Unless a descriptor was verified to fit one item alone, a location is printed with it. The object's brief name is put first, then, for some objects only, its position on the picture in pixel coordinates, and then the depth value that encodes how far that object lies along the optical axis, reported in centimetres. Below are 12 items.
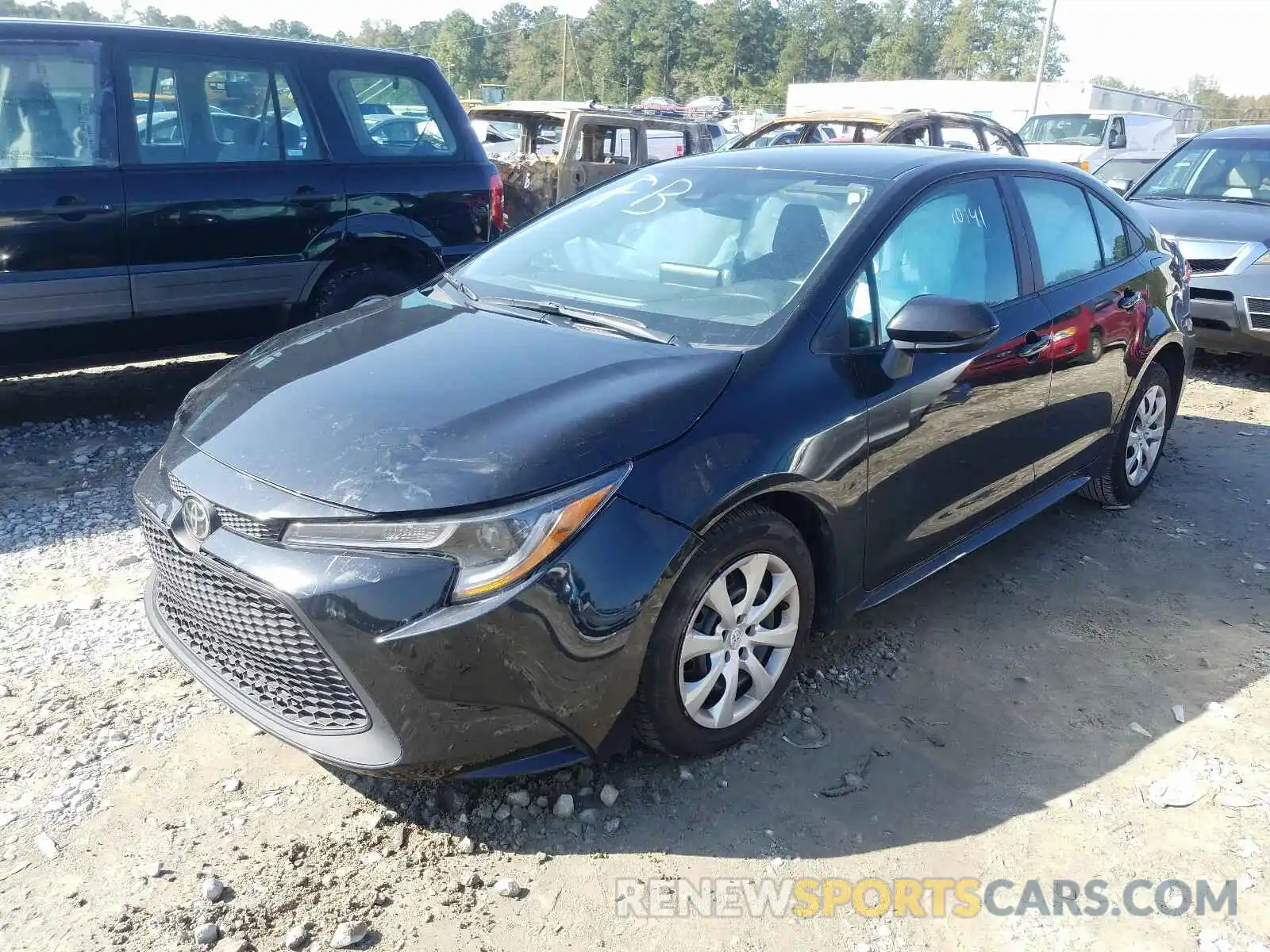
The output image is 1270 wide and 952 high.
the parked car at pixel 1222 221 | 671
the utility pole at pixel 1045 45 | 3200
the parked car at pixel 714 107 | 4397
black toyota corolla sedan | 230
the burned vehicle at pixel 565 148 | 1042
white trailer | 3650
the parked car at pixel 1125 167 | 1486
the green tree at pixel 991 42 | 8469
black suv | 479
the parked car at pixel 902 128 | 1089
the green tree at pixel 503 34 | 8994
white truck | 1756
